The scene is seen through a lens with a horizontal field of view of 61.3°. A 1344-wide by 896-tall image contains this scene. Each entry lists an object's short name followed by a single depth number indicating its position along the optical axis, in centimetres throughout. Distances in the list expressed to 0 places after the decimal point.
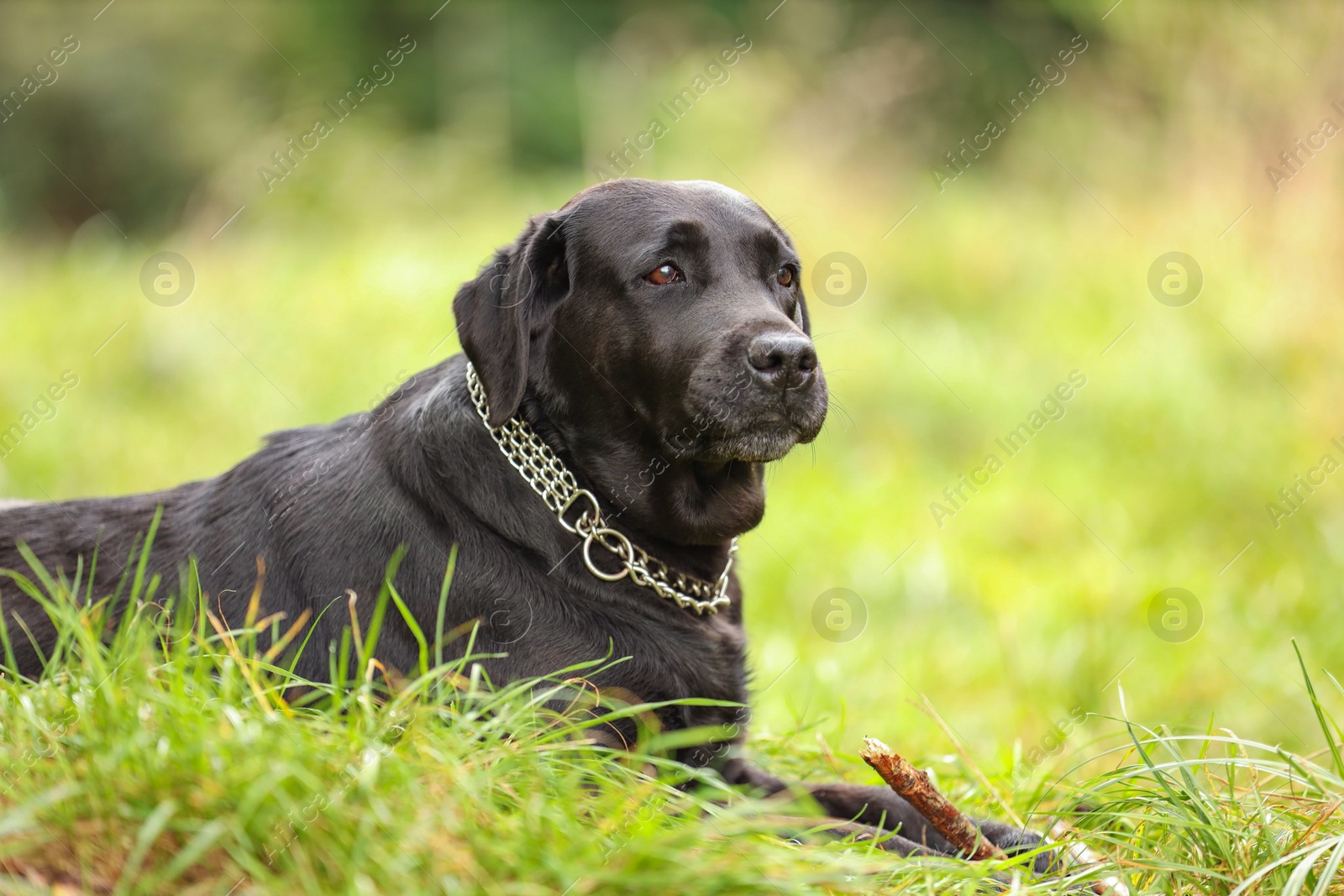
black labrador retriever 269
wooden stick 226
